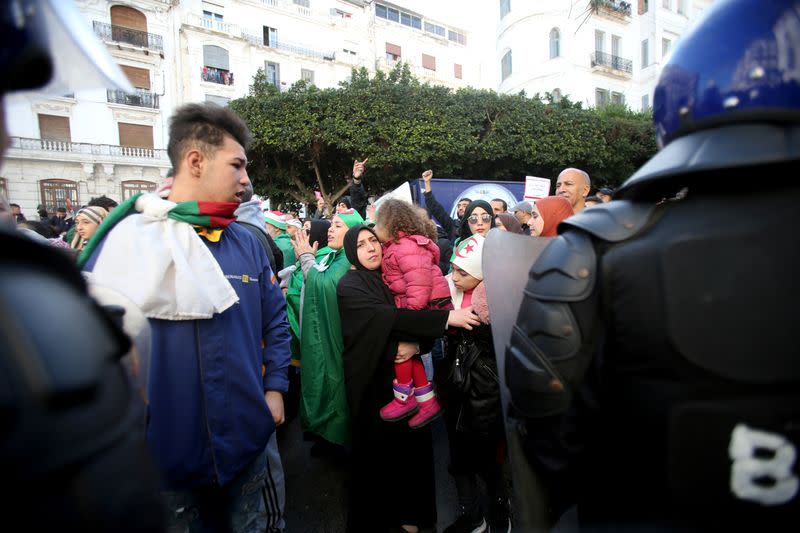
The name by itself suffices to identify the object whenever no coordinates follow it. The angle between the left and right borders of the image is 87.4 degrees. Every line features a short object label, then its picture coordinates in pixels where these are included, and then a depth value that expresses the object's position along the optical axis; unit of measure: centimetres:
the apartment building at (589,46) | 2441
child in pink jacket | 250
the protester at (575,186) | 349
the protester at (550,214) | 258
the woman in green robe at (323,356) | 278
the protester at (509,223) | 355
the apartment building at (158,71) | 2372
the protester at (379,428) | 246
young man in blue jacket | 159
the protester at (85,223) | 390
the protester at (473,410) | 232
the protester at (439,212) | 543
